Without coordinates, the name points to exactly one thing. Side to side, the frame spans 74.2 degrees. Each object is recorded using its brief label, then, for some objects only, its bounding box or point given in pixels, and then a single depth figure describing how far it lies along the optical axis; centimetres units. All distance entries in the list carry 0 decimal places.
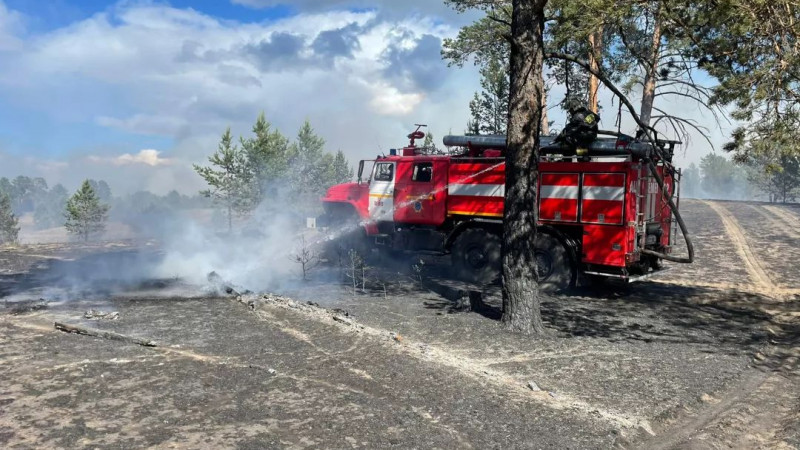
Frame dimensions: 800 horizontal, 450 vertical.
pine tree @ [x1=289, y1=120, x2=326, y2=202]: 5122
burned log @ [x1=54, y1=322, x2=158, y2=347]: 733
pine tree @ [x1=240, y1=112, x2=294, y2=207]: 4144
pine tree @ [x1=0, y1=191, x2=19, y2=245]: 6088
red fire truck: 1114
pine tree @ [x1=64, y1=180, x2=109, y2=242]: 4471
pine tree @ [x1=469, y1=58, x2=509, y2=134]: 2653
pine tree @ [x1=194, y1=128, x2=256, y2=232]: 4200
